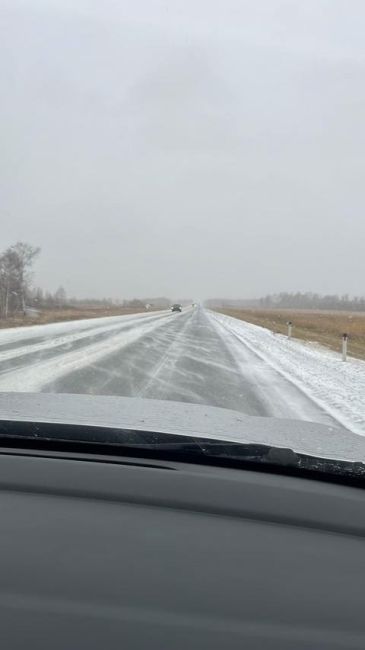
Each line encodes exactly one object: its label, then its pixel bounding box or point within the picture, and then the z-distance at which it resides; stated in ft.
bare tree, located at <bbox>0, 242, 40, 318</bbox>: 195.42
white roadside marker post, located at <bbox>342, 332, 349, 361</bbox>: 56.18
